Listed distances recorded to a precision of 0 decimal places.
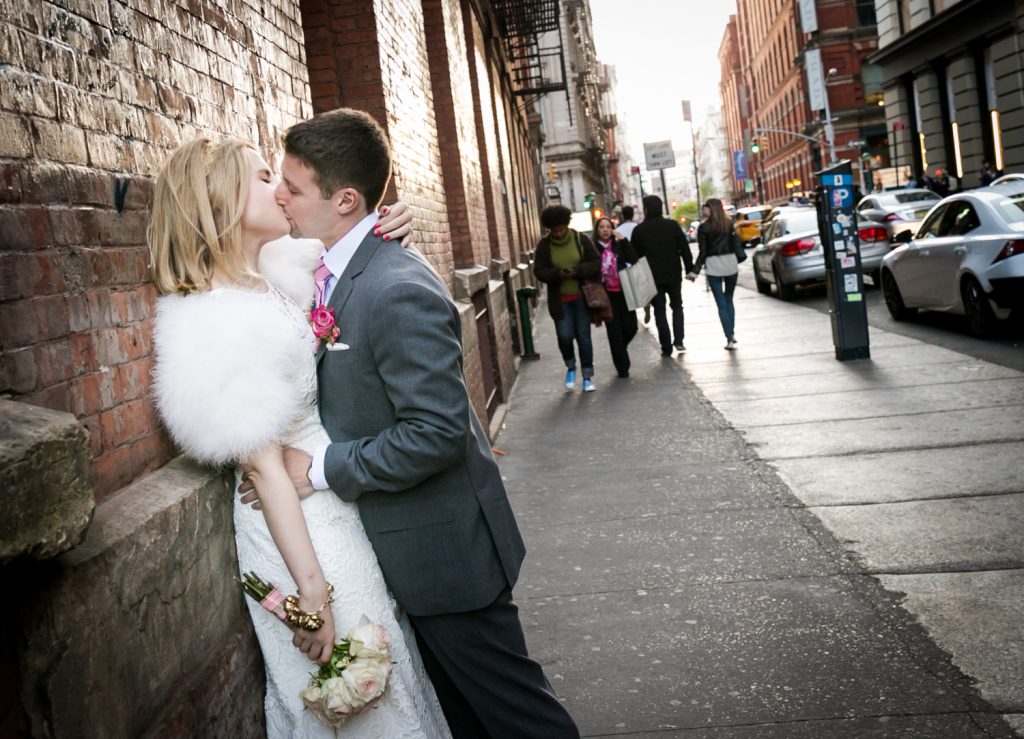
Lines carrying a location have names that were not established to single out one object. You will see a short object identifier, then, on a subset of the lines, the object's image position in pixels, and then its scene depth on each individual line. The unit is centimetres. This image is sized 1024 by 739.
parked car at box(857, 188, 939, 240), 2281
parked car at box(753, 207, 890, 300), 1958
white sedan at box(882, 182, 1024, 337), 1099
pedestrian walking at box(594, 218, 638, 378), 1228
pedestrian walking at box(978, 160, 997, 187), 2898
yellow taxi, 4572
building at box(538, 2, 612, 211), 5509
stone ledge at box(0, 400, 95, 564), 166
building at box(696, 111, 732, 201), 16738
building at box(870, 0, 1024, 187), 2850
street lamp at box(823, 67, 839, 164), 6122
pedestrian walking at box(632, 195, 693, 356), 1359
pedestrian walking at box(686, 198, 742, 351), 1339
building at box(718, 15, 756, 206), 11275
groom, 254
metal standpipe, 1521
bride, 249
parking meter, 1103
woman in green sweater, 1150
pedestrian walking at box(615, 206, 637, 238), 1573
